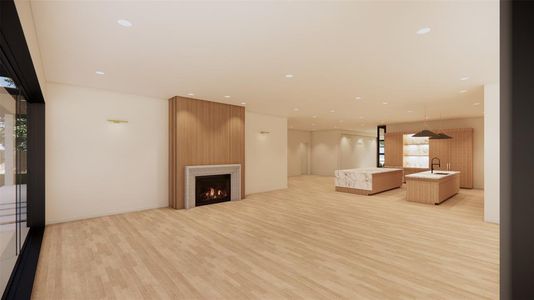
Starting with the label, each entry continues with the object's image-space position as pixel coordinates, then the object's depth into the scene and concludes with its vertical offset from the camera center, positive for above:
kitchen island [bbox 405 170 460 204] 7.12 -1.11
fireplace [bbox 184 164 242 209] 6.57 -0.97
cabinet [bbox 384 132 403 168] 12.09 +0.04
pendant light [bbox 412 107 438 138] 7.61 +0.48
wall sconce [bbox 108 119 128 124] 5.84 +0.69
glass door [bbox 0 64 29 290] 2.81 -0.32
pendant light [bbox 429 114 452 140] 7.63 +0.42
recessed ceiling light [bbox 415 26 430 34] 2.95 +1.44
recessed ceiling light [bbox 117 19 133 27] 2.83 +1.46
